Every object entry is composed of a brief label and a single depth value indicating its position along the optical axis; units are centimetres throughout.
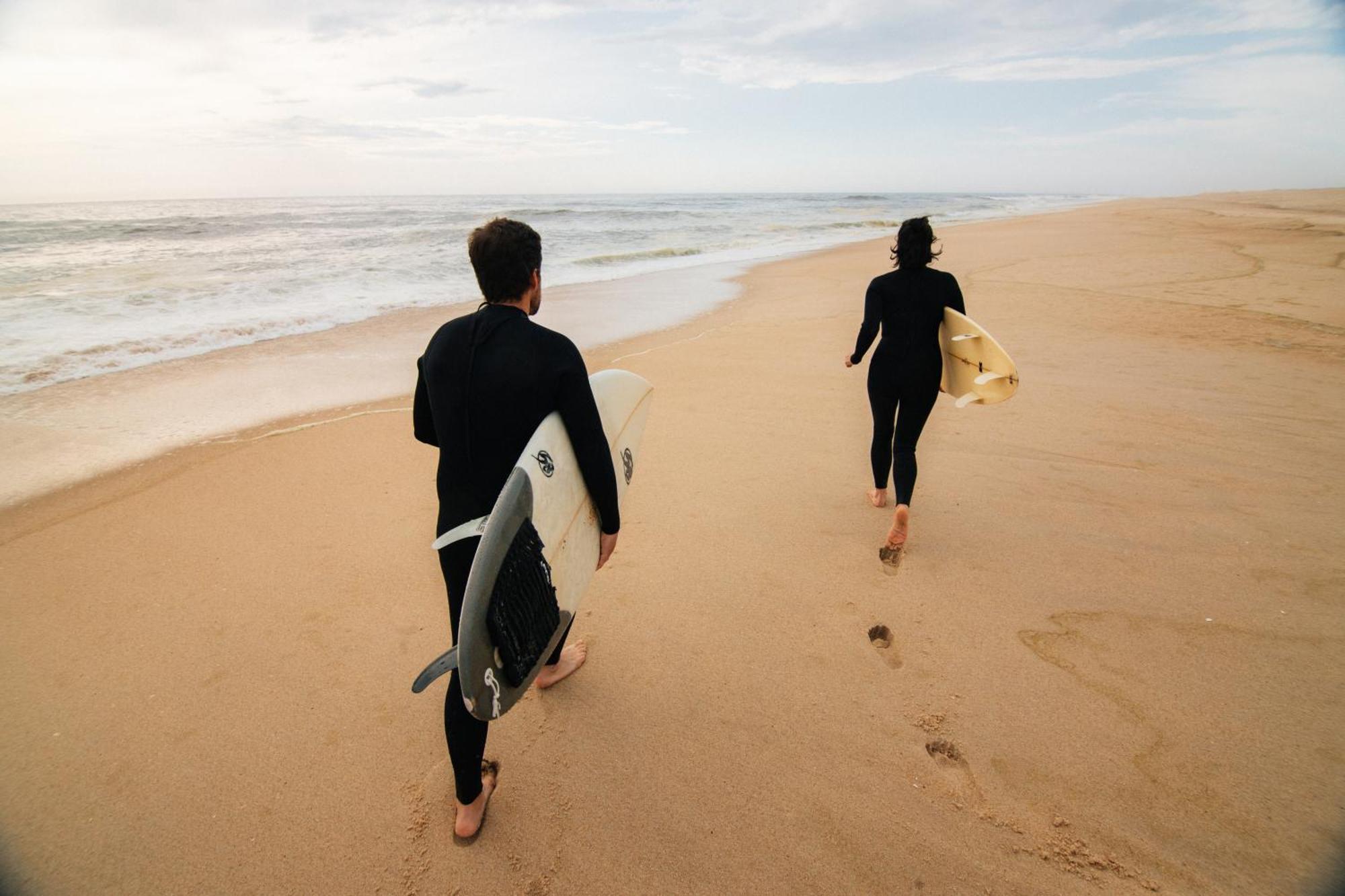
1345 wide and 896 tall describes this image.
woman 306
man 154
